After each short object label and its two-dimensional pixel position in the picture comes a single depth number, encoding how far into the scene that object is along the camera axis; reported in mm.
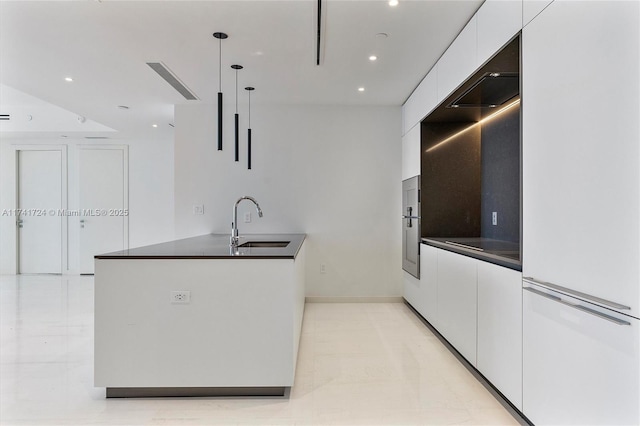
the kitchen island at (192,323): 2307
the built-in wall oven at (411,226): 4121
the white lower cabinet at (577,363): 1334
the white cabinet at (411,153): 4166
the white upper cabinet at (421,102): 3544
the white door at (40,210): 6930
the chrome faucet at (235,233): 3197
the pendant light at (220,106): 2787
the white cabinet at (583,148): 1316
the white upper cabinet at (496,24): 2061
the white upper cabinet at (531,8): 1802
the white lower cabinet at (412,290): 4152
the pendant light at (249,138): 3990
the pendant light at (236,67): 3574
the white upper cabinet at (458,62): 2625
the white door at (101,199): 6926
